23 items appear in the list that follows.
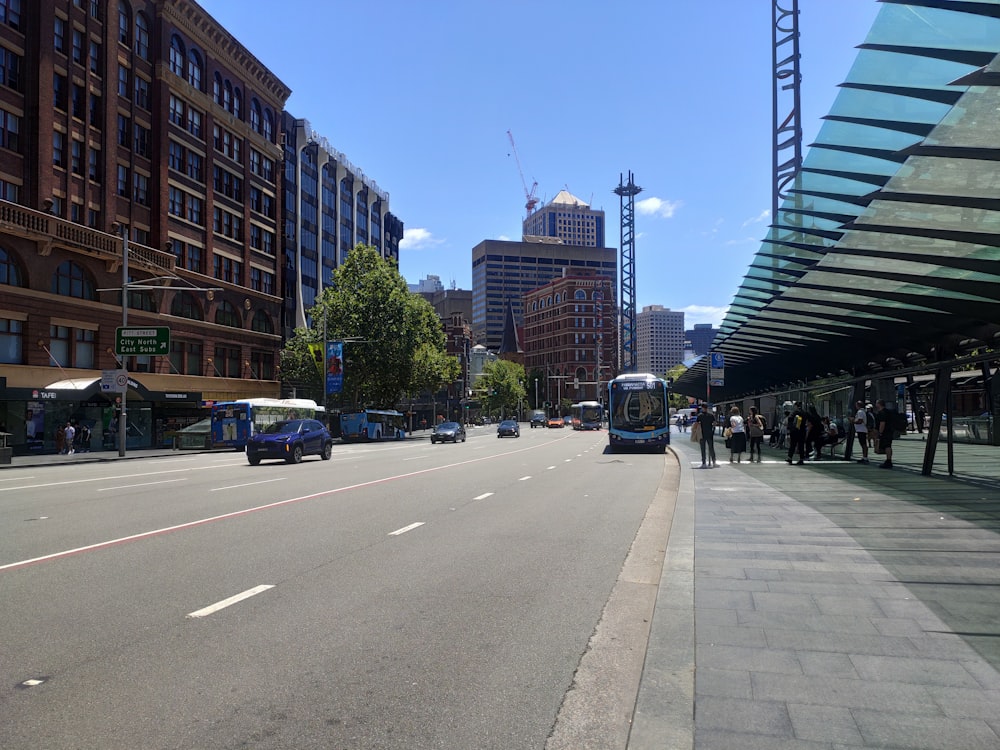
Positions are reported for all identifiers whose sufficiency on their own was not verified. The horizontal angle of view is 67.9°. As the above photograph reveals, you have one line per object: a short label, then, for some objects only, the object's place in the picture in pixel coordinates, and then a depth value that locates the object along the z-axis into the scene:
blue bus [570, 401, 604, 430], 80.00
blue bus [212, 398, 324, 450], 40.22
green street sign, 32.31
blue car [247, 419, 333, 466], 26.22
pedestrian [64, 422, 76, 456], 34.31
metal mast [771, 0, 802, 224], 30.41
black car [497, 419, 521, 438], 64.15
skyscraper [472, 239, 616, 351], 154.62
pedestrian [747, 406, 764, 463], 23.33
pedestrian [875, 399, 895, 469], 18.39
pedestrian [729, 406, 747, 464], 23.73
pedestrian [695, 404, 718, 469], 22.06
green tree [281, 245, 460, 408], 60.56
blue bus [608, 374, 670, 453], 34.19
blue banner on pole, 53.38
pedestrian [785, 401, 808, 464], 22.28
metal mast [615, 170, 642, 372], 86.67
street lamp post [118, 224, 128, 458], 33.21
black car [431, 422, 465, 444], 52.25
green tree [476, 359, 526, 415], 134.88
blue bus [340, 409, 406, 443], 56.47
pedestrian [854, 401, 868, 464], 21.02
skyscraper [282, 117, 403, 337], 74.44
